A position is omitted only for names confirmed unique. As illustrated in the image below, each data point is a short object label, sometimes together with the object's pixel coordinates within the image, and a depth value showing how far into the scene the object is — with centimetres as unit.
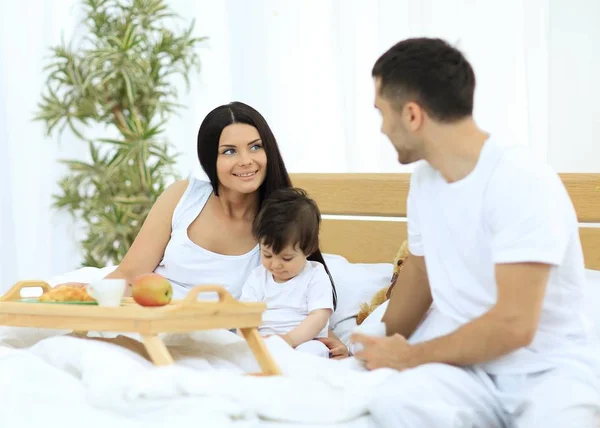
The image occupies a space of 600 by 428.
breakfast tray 347
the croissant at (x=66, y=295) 369
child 403
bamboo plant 589
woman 421
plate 364
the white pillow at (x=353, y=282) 427
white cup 359
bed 331
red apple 354
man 336
